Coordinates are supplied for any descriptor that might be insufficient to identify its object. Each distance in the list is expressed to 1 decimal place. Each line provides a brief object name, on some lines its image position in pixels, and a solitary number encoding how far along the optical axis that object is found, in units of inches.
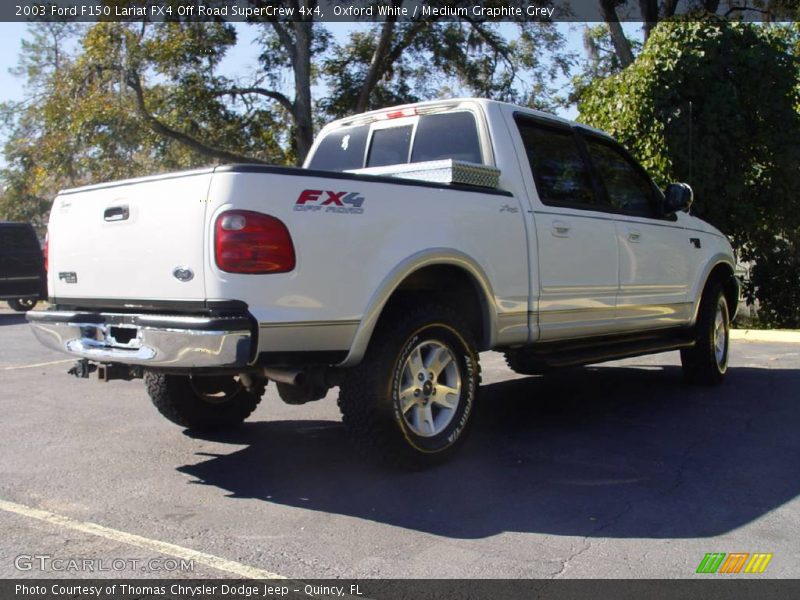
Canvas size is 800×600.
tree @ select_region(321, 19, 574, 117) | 776.3
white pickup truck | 153.3
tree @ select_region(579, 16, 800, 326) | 486.0
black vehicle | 655.1
